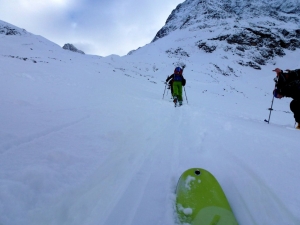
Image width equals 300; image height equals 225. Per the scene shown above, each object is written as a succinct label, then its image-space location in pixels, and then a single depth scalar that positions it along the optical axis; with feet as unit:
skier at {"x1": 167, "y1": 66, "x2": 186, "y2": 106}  28.79
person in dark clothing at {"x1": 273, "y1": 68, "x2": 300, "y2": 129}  17.46
